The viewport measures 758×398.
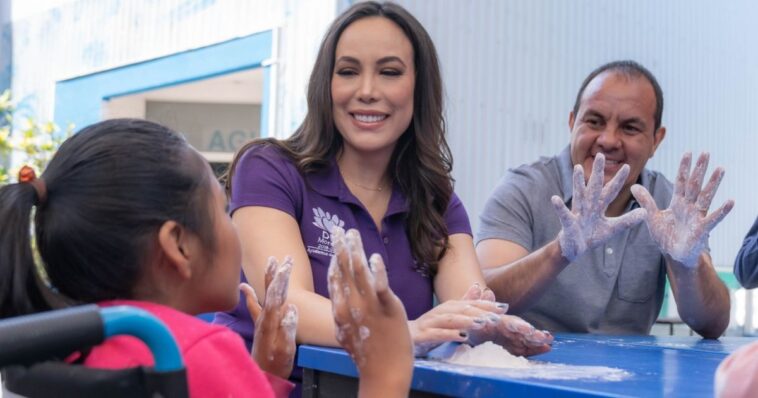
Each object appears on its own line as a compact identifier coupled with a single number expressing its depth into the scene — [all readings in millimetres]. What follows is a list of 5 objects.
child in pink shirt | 927
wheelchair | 695
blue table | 1080
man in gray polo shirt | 2215
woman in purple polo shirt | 1793
